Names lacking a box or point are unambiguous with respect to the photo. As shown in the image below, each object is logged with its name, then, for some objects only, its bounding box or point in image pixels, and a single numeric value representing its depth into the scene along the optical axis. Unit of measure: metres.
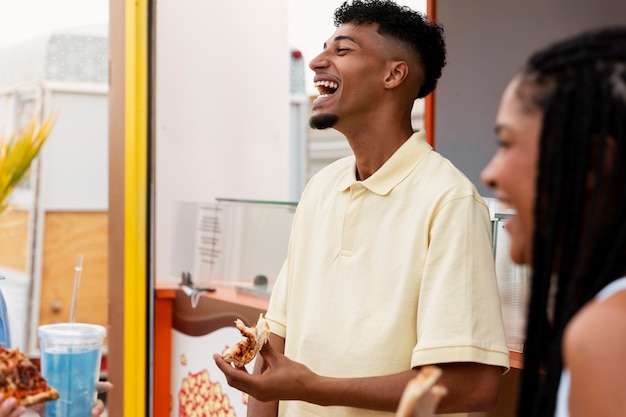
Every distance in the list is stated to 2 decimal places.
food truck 3.80
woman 1.10
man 2.04
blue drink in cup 1.82
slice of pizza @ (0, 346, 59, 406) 1.71
